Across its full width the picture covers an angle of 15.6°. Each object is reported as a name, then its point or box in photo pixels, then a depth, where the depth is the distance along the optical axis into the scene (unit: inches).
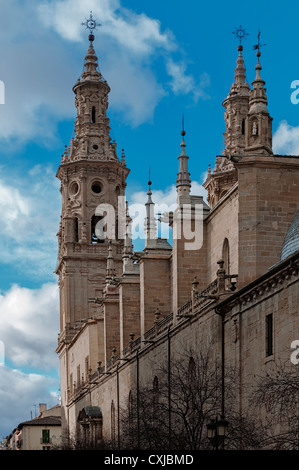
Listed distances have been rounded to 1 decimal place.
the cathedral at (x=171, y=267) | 1176.2
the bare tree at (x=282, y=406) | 911.7
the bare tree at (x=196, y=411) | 1079.6
